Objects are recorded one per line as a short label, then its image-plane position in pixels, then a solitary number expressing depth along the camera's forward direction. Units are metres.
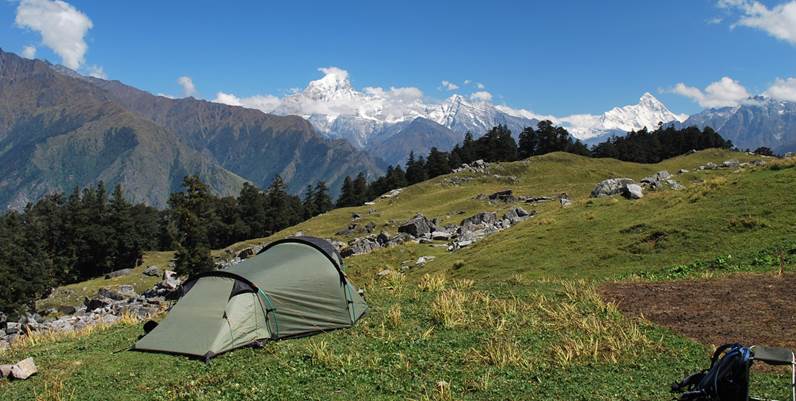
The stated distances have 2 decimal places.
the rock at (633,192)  42.79
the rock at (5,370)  15.13
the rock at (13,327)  42.97
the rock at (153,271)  86.31
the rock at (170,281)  62.31
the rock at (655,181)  50.37
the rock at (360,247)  55.17
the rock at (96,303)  57.10
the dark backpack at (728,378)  7.38
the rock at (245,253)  78.25
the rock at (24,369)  14.91
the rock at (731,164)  80.03
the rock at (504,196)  78.38
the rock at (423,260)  42.73
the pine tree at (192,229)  71.31
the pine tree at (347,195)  147.64
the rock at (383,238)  57.12
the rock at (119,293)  63.71
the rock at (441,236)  53.94
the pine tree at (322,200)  149.98
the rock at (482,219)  57.12
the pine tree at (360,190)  145.75
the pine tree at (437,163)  139.25
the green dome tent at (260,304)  17.03
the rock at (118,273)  91.28
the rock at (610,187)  49.59
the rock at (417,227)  59.31
